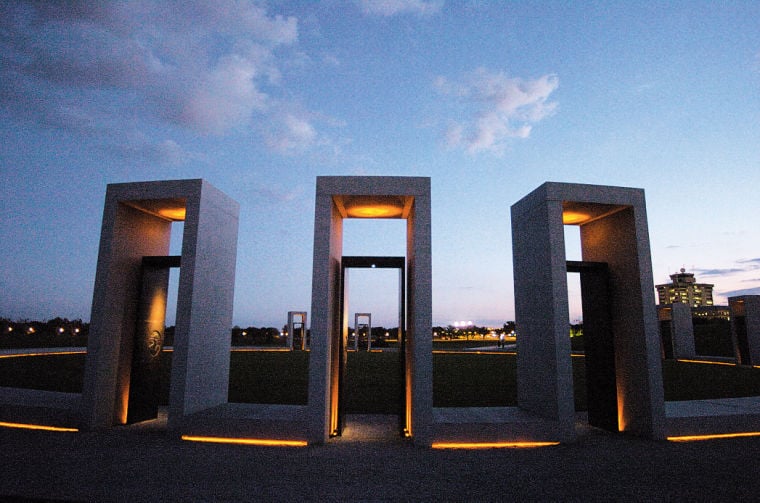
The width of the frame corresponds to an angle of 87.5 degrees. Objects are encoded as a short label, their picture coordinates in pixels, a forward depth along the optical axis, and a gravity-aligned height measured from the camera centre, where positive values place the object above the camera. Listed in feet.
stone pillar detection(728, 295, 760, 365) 55.01 -1.22
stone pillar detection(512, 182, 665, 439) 21.35 +0.64
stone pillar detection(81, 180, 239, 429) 22.02 +1.05
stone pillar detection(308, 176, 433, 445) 20.18 +0.90
